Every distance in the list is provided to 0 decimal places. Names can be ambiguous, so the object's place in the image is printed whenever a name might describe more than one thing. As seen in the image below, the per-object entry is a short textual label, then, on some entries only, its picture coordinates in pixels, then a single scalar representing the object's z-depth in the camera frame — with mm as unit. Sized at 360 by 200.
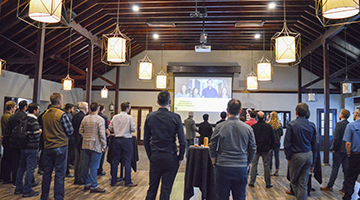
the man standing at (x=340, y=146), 4590
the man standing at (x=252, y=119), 5328
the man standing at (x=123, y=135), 4633
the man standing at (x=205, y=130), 7038
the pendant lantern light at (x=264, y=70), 6977
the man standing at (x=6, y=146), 4727
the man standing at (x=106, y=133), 4975
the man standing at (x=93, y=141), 4281
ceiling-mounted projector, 8258
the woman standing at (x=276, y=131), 5824
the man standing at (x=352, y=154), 4047
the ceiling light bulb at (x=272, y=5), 7309
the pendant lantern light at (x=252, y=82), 9836
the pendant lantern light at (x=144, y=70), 7418
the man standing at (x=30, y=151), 3961
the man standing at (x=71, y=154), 5562
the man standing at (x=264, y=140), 4988
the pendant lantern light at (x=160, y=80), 9773
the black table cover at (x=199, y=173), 3713
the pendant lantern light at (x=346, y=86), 9164
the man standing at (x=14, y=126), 4324
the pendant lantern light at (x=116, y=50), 4688
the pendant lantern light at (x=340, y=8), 2900
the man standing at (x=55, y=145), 3463
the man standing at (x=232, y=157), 2654
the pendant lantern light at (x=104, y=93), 11742
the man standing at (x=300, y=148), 3473
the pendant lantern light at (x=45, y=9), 3137
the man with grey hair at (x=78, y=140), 4918
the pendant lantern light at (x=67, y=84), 9188
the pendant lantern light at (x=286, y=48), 4520
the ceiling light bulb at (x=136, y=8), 7617
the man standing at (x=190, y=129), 7727
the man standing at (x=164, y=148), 2898
